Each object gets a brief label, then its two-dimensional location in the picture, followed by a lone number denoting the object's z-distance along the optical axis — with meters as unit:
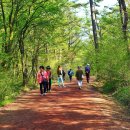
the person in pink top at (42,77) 16.36
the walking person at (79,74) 19.33
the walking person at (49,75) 18.00
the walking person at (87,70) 23.93
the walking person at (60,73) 20.55
